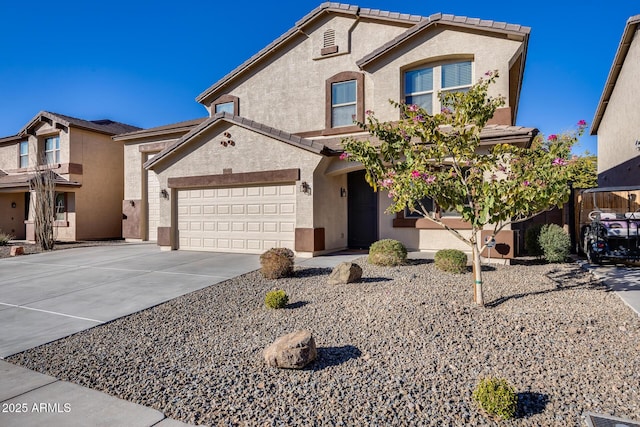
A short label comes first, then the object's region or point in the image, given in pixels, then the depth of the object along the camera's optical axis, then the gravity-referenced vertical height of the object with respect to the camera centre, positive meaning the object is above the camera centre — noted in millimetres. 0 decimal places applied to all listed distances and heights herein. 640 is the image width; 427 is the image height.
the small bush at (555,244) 9531 -813
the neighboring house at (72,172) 19422 +2434
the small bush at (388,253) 9219 -1028
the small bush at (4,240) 17991 -1322
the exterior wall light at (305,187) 11656 +859
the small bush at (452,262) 8344 -1126
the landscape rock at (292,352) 4082 -1600
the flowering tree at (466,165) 5406 +766
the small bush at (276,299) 6270 -1507
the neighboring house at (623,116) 14297 +4542
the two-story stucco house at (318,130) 11680 +3017
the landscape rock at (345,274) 7496 -1278
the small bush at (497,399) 3123 -1640
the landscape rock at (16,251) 14271 -1476
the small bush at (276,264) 8422 -1182
